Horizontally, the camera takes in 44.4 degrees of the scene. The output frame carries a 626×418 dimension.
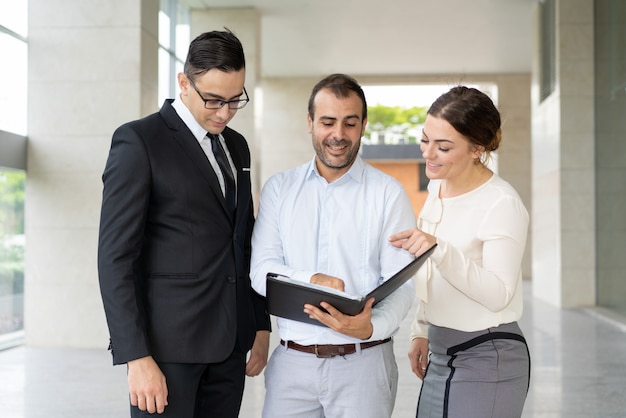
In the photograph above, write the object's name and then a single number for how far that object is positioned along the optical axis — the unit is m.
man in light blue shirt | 2.61
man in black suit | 2.52
